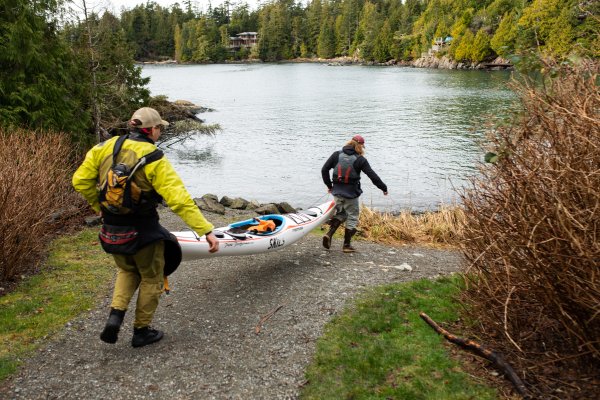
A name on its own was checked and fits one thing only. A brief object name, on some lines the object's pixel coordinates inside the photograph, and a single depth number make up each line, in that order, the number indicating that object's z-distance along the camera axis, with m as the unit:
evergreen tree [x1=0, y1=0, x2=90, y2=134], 13.92
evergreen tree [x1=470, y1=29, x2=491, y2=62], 94.75
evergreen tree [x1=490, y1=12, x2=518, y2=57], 86.21
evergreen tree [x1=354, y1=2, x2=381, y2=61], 139.75
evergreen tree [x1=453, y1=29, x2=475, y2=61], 97.69
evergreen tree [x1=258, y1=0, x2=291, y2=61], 159.88
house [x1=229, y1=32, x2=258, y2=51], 167.74
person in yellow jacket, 5.10
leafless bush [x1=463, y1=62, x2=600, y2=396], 4.07
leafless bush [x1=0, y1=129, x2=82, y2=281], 7.57
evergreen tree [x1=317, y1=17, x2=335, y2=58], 159.88
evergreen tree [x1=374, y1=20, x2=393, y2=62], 134.12
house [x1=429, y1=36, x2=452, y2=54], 110.10
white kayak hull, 7.03
